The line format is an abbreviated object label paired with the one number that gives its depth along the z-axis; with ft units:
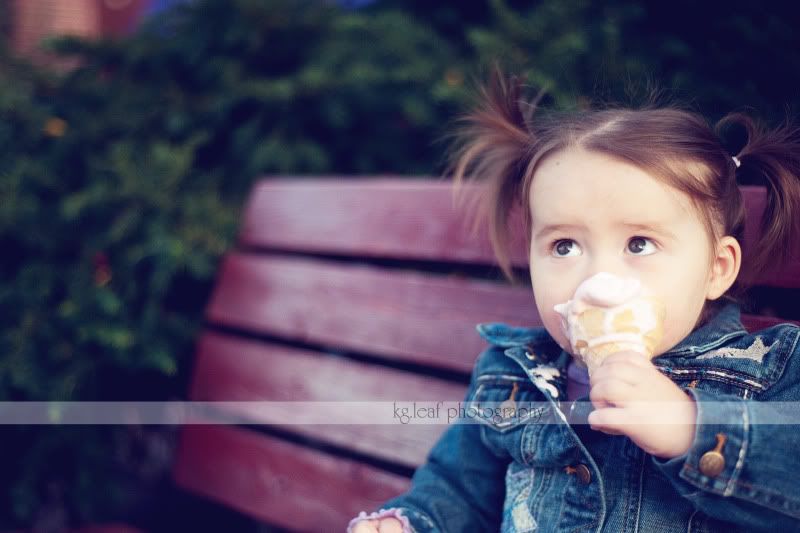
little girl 2.99
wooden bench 5.30
